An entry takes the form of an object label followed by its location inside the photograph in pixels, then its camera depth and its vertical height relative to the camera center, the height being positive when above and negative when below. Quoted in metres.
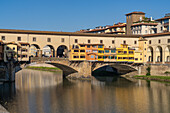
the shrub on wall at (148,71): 86.62 -4.76
